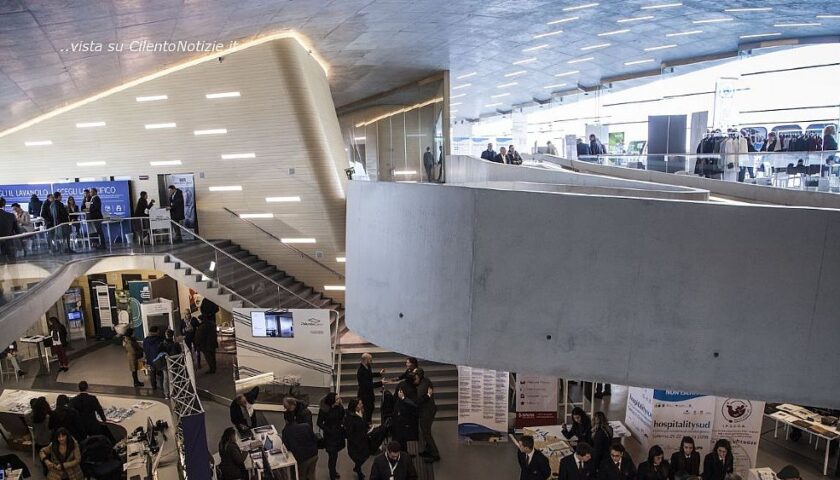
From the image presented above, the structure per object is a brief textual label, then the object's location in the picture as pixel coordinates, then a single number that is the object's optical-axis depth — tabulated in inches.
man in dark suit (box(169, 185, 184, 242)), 657.0
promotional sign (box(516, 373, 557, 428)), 440.8
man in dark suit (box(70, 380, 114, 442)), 390.3
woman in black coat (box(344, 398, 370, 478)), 358.9
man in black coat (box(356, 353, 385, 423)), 445.1
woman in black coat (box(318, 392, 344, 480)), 364.2
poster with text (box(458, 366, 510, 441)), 430.3
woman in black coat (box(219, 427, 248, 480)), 323.3
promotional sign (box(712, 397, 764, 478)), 361.4
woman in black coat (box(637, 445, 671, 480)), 309.0
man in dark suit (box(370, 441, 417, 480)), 305.4
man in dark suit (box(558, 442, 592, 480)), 303.1
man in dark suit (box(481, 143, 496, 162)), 766.5
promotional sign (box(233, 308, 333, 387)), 504.1
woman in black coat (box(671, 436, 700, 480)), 336.5
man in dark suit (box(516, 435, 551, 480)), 314.7
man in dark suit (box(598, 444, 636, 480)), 307.8
